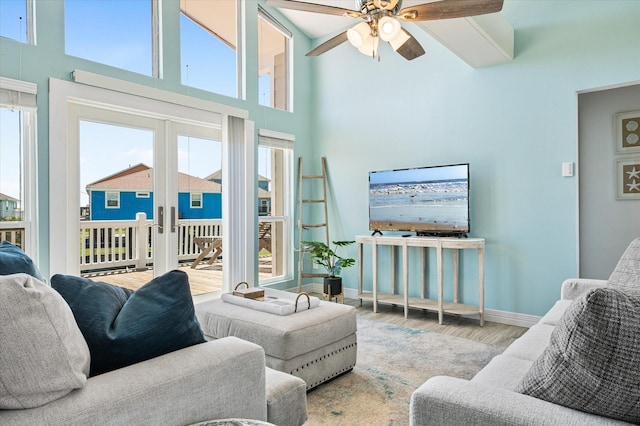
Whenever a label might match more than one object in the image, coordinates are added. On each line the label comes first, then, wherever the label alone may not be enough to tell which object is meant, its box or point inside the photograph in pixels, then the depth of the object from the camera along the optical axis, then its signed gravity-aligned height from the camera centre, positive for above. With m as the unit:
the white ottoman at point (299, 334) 2.23 -0.75
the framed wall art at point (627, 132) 3.92 +0.77
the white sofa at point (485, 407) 0.93 -0.51
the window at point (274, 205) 4.93 +0.08
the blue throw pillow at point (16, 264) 1.33 -0.18
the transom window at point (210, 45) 4.10 +1.86
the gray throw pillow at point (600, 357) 0.89 -0.35
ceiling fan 2.18 +1.16
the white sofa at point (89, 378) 0.93 -0.47
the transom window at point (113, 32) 3.31 +1.64
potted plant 4.43 -0.65
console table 3.72 -0.67
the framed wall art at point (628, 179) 3.96 +0.30
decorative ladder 5.10 +0.00
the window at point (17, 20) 2.95 +1.50
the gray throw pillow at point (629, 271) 1.63 -0.29
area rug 2.14 -1.13
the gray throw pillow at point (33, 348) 0.93 -0.34
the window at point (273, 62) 4.90 +1.95
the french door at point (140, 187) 3.53 +0.26
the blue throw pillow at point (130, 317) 1.19 -0.34
